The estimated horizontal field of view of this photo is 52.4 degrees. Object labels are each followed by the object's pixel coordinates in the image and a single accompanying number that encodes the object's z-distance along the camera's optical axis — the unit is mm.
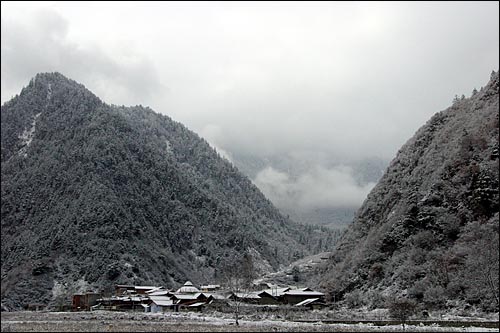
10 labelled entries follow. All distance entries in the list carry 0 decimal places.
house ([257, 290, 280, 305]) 111538
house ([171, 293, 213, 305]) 110375
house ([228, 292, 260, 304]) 111562
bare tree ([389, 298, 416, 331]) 50456
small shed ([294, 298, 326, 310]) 96938
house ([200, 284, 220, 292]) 147275
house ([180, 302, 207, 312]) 104219
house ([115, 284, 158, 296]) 135375
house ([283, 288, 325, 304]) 104894
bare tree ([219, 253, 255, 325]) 111812
